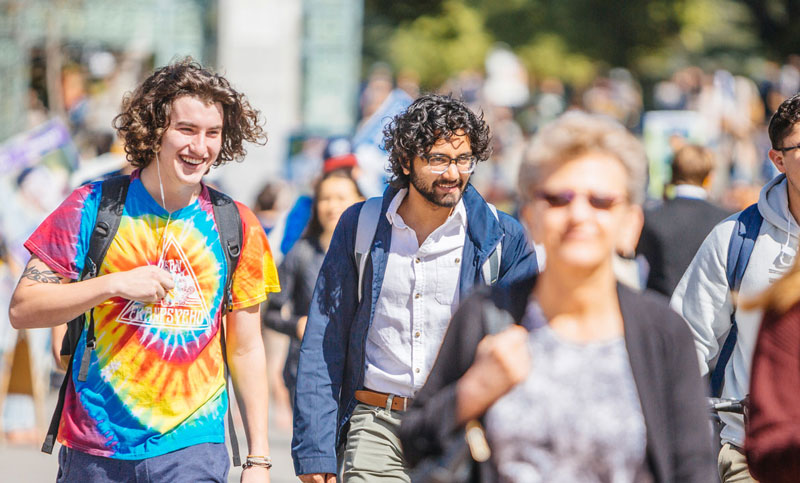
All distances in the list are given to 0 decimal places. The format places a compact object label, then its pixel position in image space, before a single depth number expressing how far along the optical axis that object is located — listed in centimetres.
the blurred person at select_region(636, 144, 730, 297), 1523
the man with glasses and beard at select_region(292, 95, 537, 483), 955
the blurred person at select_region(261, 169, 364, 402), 1562
